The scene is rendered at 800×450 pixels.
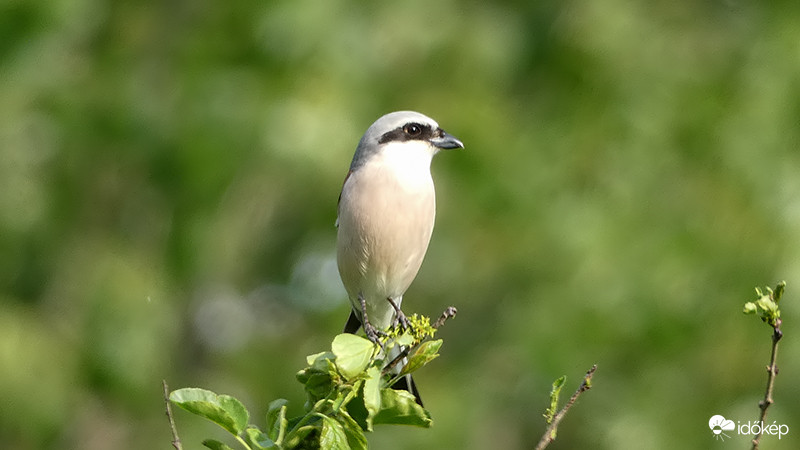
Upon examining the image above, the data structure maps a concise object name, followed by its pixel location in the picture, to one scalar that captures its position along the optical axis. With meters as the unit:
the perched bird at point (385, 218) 8.62
